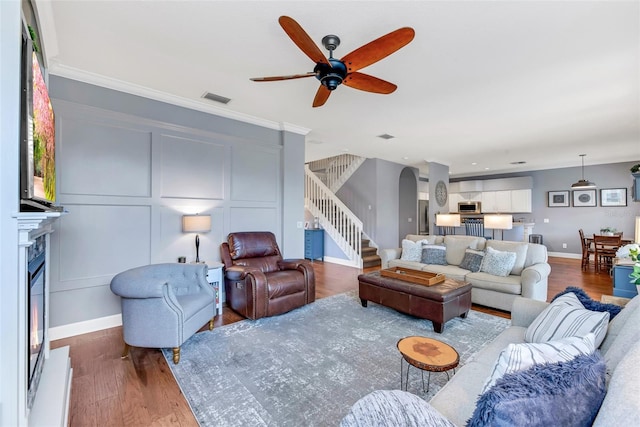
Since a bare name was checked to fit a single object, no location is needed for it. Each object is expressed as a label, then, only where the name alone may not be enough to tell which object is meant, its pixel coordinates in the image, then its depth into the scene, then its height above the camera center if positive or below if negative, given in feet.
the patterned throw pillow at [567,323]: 4.55 -1.86
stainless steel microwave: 29.66 +0.90
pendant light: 21.39 +2.35
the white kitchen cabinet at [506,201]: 28.17 +1.46
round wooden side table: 5.14 -2.71
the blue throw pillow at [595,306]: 5.27 -1.78
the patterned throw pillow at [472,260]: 13.28 -2.16
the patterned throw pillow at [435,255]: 14.80 -2.10
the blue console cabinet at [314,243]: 23.75 -2.28
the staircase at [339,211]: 21.49 +0.43
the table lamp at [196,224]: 11.27 -0.27
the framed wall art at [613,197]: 23.56 +1.54
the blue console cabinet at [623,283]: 9.06 -2.24
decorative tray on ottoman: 10.71 -2.46
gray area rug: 6.05 -4.07
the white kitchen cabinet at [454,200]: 32.75 +1.84
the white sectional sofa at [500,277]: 11.28 -2.62
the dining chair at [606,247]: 18.77 -2.25
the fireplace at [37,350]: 3.67 -2.21
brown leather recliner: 10.67 -2.45
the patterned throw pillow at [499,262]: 12.19 -2.08
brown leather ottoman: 9.72 -3.07
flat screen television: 3.89 +1.30
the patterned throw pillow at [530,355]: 3.11 -1.62
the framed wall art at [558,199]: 26.37 +1.53
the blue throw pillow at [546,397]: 2.52 -1.72
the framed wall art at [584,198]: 25.05 +1.53
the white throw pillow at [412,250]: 15.53 -1.95
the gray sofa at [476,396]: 2.41 -2.43
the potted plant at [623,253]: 10.53 -1.46
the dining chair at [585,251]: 20.70 -2.66
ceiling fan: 5.61 +3.61
